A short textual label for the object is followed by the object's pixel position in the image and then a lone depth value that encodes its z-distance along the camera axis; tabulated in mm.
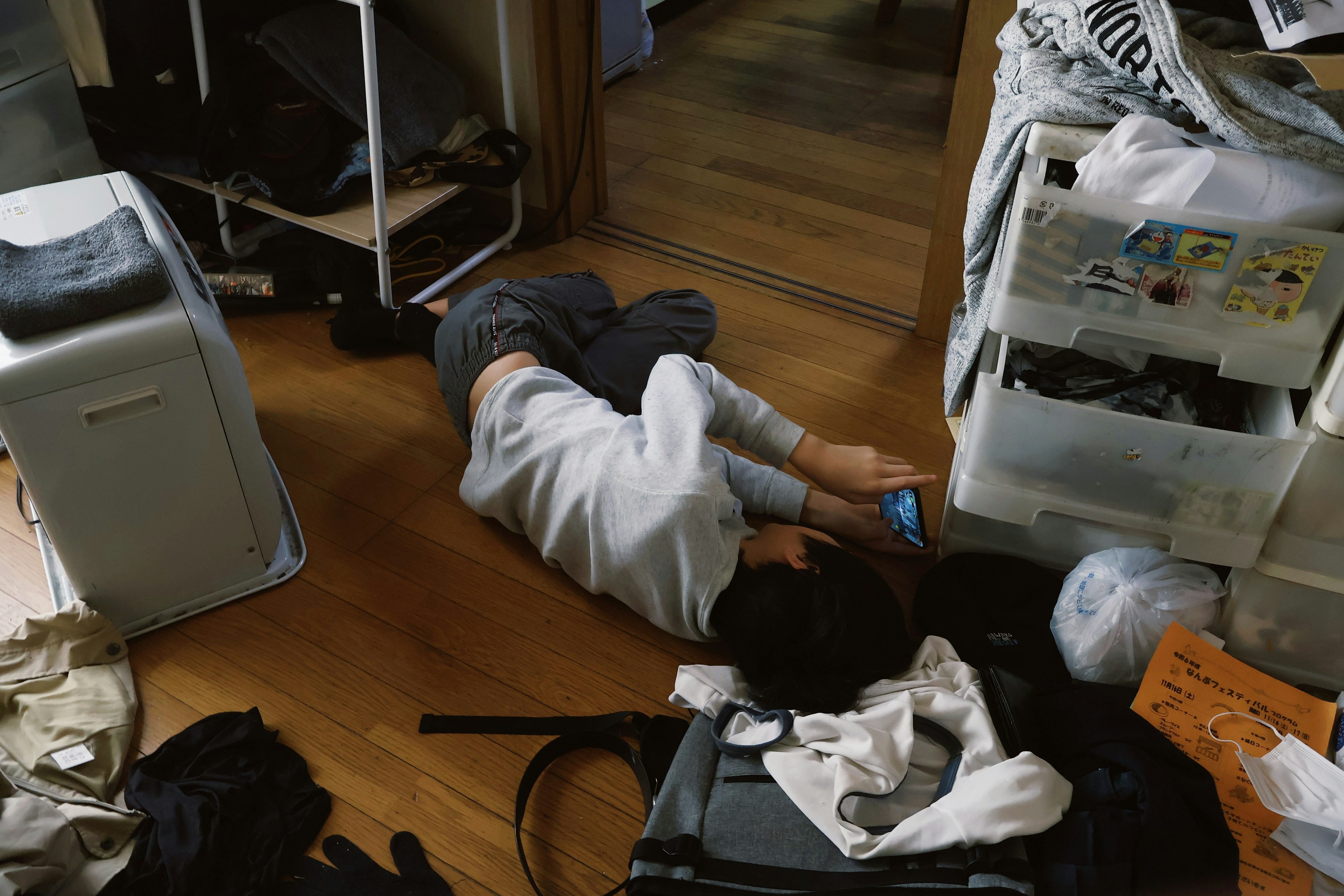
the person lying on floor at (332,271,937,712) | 1202
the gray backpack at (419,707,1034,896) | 982
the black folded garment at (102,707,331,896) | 1072
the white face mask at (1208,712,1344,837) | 1058
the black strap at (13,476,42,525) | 1497
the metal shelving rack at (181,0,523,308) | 1667
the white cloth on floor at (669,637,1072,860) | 998
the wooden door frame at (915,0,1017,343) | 1631
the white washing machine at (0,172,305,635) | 1138
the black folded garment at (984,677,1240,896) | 977
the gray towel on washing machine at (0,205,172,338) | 1126
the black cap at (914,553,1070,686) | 1297
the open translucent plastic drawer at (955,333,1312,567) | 1136
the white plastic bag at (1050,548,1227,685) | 1235
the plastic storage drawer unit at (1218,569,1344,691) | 1228
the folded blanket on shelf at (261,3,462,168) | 1754
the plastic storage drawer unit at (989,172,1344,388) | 1018
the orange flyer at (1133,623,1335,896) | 1119
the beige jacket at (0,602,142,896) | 1003
